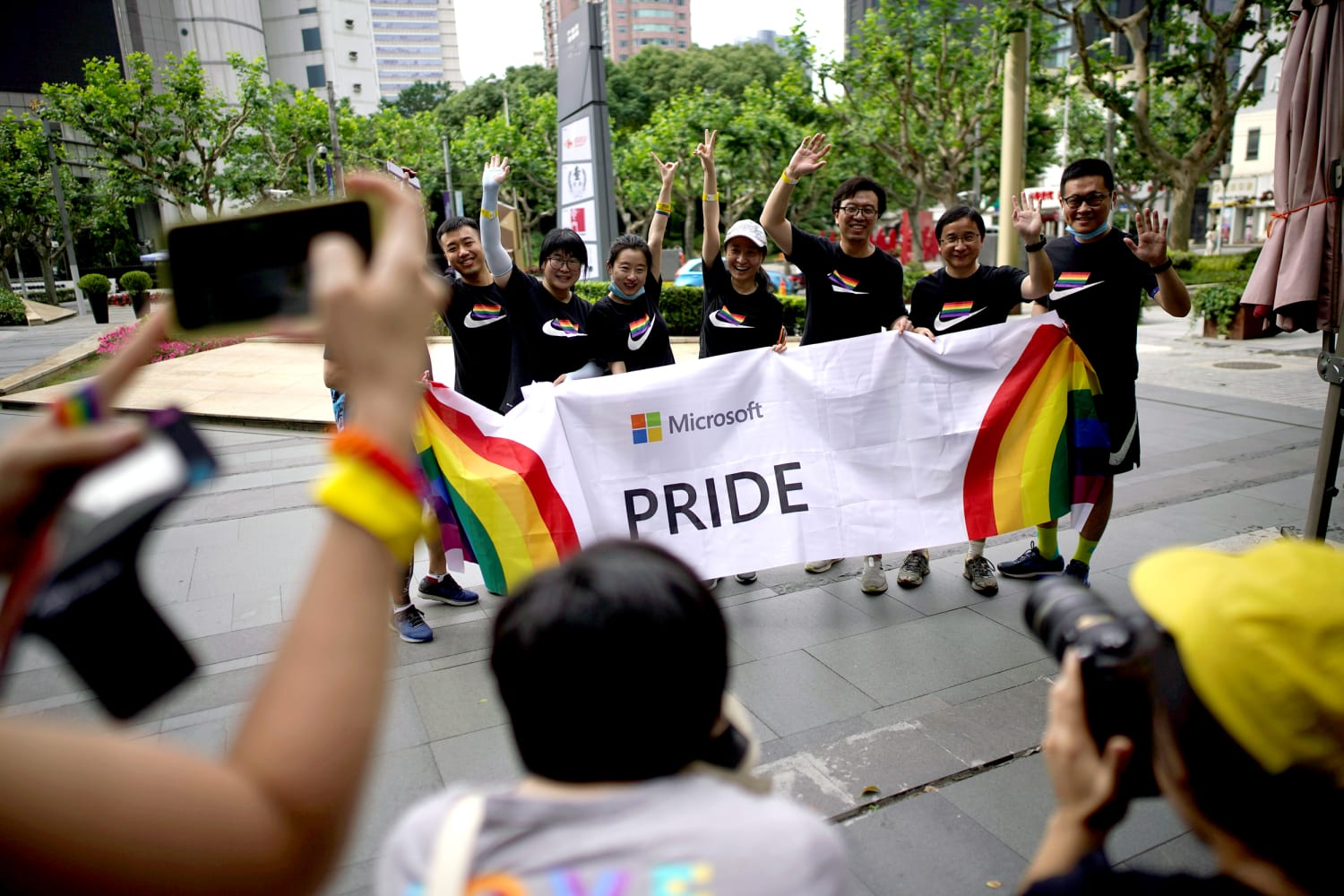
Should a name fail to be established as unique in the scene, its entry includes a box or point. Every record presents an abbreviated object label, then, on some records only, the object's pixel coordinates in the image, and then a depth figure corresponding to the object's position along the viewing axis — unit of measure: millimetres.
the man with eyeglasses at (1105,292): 3980
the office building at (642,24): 143750
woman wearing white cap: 4461
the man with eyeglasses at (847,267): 4281
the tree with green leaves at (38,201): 31203
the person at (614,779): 853
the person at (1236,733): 913
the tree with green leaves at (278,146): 28219
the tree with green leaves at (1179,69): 14109
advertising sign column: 13461
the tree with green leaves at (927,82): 19562
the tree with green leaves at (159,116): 25453
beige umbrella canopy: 3447
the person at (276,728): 594
